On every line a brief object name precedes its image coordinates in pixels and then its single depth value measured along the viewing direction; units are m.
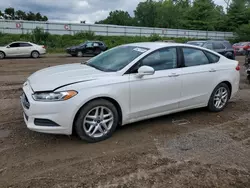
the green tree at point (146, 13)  84.12
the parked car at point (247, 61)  8.87
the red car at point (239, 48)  23.03
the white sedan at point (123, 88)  3.26
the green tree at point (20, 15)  61.64
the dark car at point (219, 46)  12.25
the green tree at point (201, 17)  45.09
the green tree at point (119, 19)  84.75
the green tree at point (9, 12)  61.61
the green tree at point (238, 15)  45.69
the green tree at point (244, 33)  42.22
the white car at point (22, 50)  17.27
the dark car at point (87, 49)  21.06
